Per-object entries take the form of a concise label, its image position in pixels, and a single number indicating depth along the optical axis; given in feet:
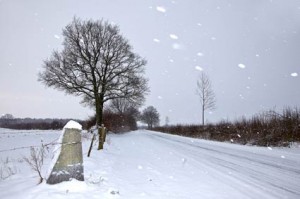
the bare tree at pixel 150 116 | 428.40
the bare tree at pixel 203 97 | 128.16
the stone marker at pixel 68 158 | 16.79
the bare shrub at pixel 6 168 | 24.39
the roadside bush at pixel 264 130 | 46.88
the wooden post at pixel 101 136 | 41.38
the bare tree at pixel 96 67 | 90.17
